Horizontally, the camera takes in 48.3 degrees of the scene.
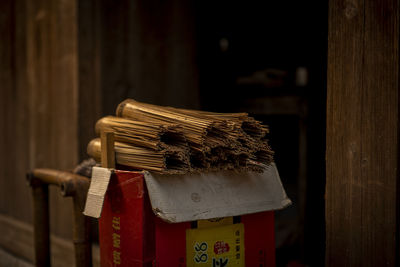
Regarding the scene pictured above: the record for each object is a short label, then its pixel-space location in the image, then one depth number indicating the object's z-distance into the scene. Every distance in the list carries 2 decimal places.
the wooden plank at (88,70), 4.07
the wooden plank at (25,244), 4.27
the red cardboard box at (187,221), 2.07
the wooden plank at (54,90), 4.14
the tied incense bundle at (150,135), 2.08
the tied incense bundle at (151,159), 2.05
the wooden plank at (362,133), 1.94
